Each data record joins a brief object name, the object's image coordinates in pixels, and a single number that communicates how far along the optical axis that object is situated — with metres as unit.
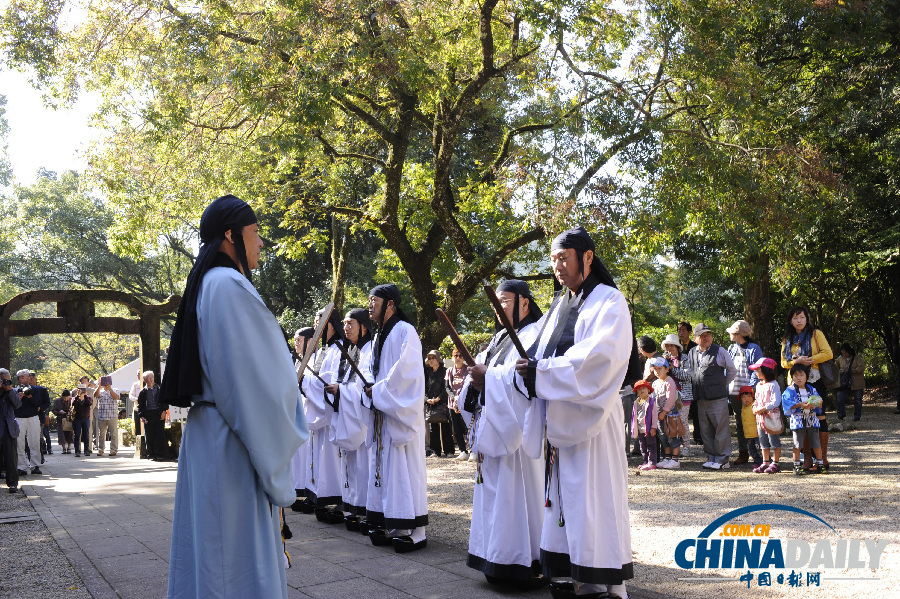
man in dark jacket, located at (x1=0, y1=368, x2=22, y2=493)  11.72
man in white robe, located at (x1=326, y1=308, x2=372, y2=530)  7.40
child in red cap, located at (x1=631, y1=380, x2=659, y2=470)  10.62
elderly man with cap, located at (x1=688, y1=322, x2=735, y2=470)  10.08
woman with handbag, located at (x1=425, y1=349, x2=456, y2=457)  13.88
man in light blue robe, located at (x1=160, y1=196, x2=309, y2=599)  2.91
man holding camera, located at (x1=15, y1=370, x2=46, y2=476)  14.30
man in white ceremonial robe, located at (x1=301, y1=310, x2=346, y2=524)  8.27
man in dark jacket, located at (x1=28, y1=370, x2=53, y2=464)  14.86
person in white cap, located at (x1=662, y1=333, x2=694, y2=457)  10.89
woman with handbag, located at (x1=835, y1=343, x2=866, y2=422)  17.06
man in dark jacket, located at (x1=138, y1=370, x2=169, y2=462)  17.45
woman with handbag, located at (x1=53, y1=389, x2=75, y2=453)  20.70
